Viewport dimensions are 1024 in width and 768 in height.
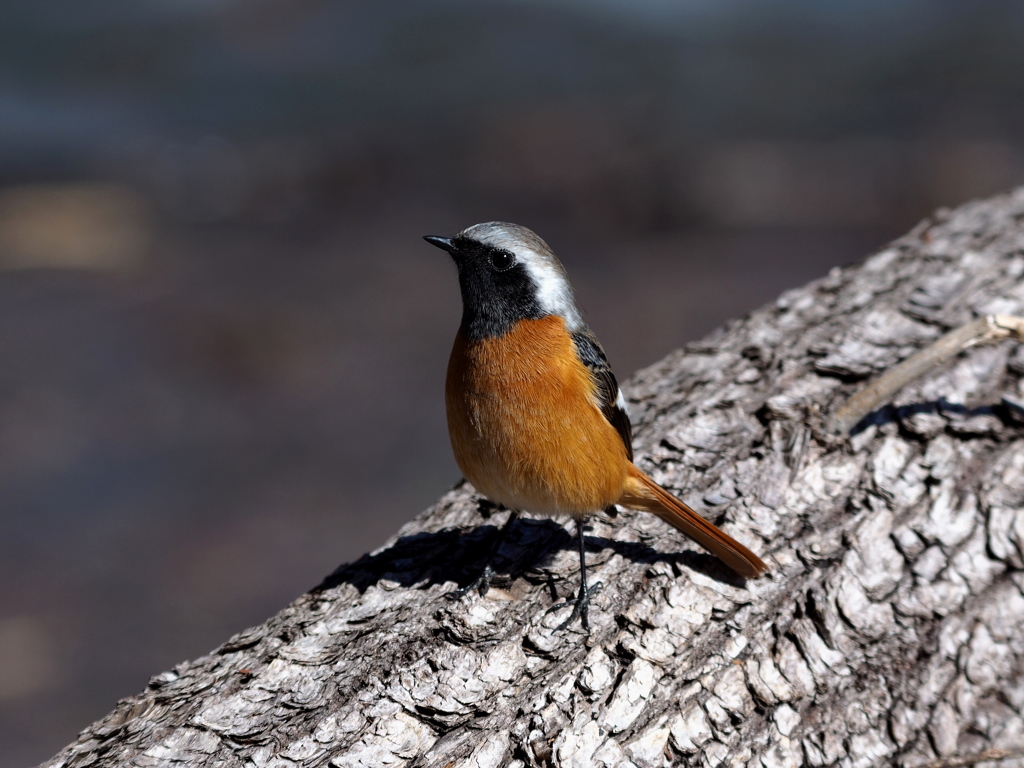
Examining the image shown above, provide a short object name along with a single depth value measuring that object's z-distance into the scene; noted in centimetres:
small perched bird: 826
